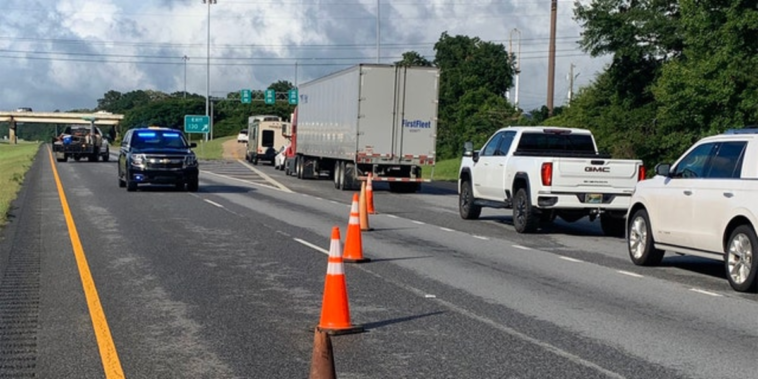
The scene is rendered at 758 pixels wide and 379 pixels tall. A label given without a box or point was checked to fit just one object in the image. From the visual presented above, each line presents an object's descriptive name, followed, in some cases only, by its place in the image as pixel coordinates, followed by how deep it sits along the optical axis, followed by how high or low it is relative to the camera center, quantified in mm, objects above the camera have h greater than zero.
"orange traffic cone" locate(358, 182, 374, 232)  19844 -1521
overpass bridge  160125 +999
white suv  11992 -771
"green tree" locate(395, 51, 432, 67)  105000 +7989
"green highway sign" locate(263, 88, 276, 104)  91562 +3138
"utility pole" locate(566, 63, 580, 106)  72619 +4425
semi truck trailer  33250 +446
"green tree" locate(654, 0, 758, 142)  34281 +2488
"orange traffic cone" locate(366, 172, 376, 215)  24422 -1511
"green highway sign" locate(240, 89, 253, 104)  92375 +3104
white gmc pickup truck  18766 -659
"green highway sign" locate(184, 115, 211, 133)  85062 +425
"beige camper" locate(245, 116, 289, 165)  64562 -357
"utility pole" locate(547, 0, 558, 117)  46406 +3691
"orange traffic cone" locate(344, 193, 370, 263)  14367 -1546
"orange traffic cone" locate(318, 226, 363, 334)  9062 -1467
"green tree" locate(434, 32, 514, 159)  84250 +5983
